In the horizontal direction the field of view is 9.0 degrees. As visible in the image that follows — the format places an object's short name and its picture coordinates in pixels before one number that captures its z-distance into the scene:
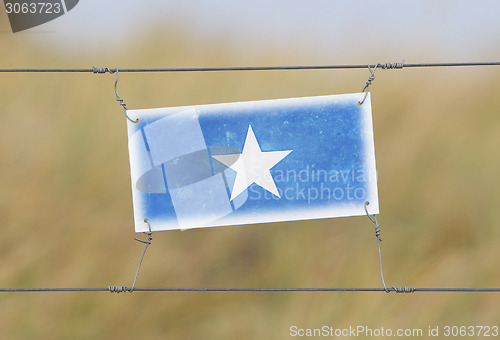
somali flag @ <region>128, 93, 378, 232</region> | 3.98
